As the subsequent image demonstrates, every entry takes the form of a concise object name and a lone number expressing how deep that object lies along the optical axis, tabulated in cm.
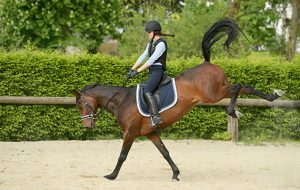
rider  1636
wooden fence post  2687
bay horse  1669
